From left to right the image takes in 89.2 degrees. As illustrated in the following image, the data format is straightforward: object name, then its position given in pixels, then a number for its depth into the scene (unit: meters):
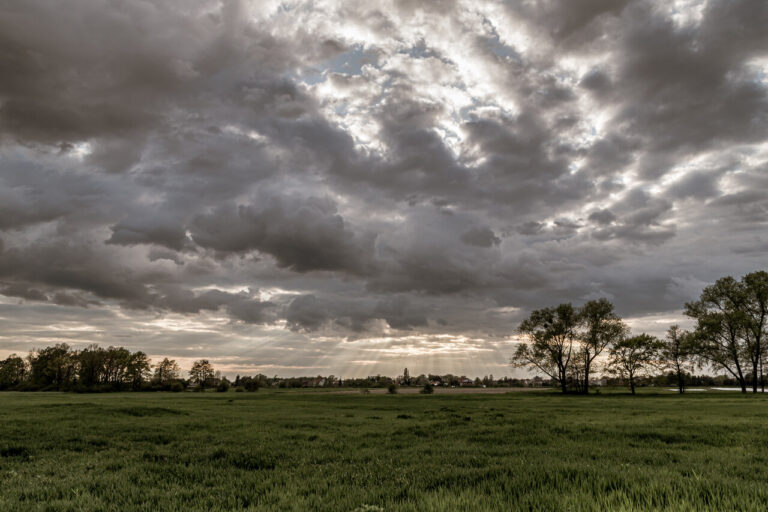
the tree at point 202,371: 145.51
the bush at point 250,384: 105.00
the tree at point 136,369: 123.25
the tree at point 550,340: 82.38
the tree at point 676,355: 75.81
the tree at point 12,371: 132.12
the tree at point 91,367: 121.88
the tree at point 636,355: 77.25
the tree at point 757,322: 65.00
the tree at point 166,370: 136.88
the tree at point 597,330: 79.00
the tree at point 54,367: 122.50
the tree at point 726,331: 66.12
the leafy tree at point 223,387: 102.79
